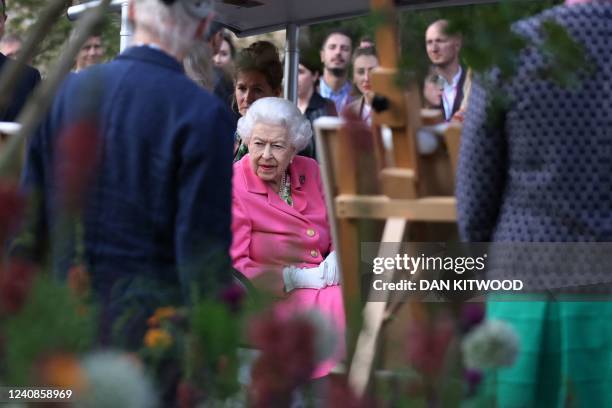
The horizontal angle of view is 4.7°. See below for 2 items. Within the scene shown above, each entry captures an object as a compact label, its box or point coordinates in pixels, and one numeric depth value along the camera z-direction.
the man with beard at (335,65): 21.39
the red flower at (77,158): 6.90
